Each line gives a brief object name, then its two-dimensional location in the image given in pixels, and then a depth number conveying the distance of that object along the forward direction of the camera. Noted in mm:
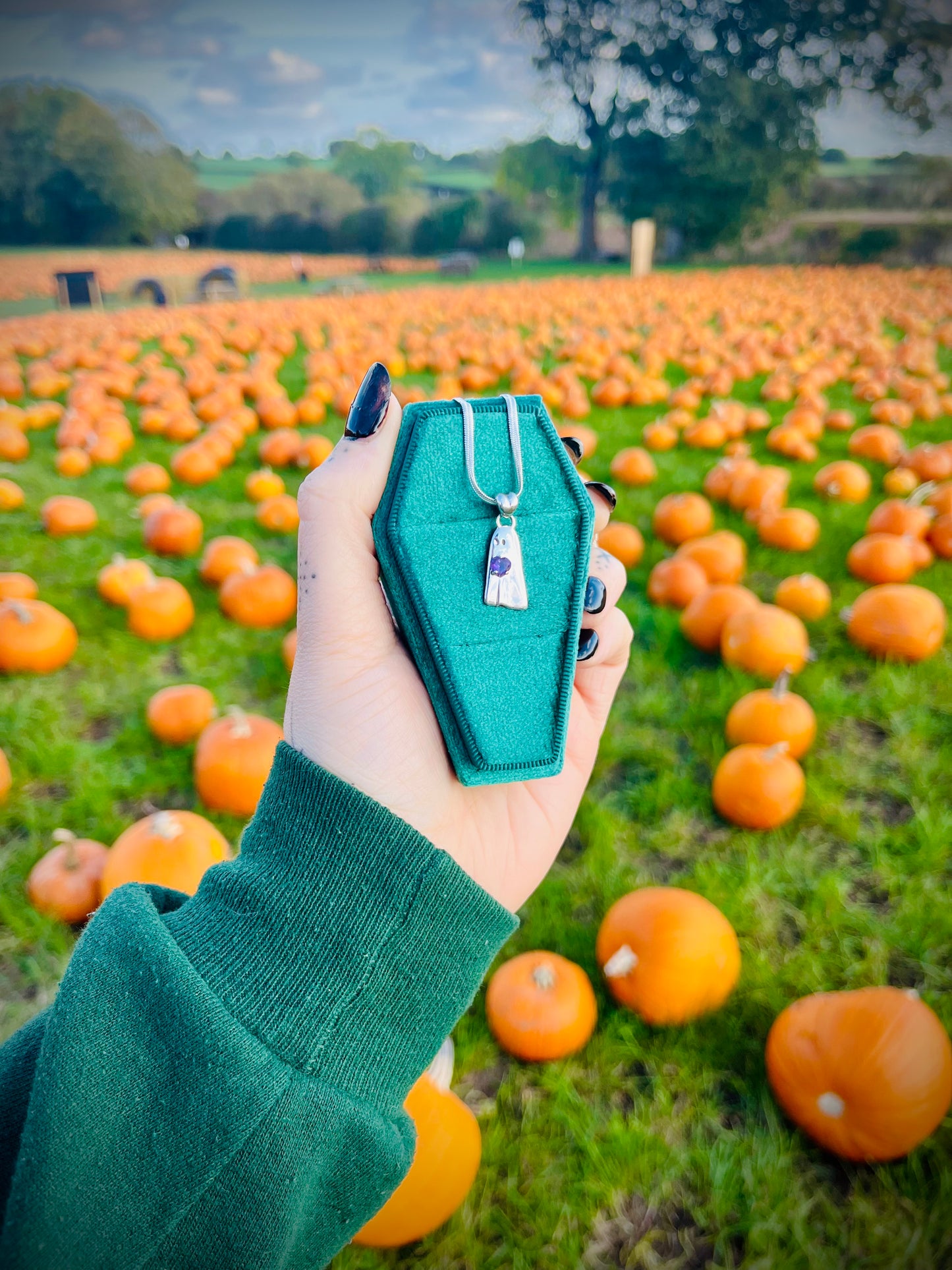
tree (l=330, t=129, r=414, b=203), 38781
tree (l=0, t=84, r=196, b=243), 21844
